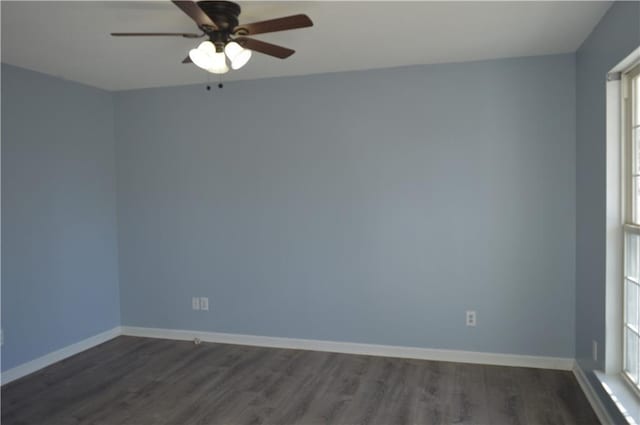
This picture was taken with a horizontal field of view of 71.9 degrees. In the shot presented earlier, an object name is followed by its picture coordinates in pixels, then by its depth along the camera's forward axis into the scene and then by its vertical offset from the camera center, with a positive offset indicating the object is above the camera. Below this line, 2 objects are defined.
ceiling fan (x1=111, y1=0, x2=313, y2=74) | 2.24 +0.89
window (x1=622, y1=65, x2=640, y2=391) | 2.40 -0.18
